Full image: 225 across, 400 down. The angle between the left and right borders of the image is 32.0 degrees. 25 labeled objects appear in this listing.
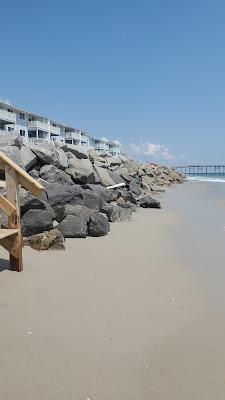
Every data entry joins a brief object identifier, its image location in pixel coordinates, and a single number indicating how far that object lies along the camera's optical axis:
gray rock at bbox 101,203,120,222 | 9.45
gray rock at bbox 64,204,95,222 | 7.51
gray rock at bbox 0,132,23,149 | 10.58
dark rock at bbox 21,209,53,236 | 6.40
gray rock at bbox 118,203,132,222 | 9.77
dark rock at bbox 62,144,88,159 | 15.56
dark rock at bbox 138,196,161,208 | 13.25
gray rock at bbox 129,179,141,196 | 16.12
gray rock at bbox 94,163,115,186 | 13.86
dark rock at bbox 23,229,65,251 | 5.91
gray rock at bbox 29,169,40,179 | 10.22
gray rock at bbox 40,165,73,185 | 10.48
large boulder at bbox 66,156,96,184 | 11.97
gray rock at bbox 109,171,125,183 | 15.40
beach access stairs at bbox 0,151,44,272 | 4.68
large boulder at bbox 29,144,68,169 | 11.45
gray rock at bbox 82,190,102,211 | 9.05
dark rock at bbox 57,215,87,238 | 7.01
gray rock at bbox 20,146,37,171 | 10.53
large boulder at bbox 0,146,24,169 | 9.41
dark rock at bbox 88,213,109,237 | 7.38
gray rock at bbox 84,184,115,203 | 11.15
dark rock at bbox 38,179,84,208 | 8.26
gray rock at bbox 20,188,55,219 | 6.75
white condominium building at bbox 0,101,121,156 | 50.34
